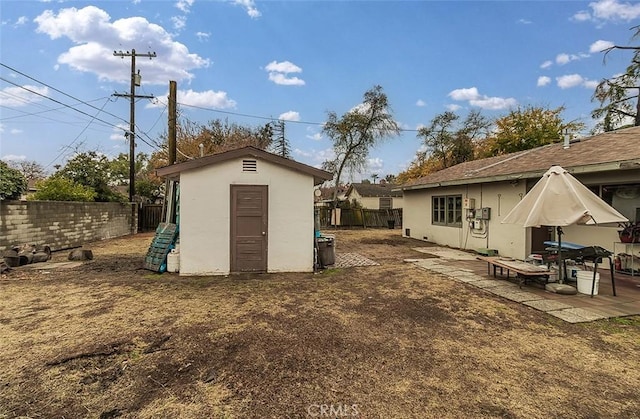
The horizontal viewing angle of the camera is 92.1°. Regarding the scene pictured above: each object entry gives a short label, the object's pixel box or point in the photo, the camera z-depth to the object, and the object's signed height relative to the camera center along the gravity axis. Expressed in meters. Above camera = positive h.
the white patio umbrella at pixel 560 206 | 4.80 +0.08
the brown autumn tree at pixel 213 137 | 21.88 +5.67
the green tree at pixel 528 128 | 20.91 +5.73
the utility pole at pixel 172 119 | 8.97 +2.69
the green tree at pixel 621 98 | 15.70 +6.01
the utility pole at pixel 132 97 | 14.59 +5.61
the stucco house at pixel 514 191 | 6.88 +0.59
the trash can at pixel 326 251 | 7.62 -1.00
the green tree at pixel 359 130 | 22.92 +6.11
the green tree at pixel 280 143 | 26.32 +5.85
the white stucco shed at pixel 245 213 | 6.65 -0.05
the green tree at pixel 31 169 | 25.69 +3.52
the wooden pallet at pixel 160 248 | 7.01 -0.87
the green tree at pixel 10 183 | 9.08 +0.87
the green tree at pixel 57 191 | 11.30 +0.73
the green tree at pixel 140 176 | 24.42 +3.64
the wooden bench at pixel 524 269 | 5.55 -1.07
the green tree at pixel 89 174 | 14.98 +1.81
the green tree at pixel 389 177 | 50.47 +5.62
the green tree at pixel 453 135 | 24.73 +6.21
